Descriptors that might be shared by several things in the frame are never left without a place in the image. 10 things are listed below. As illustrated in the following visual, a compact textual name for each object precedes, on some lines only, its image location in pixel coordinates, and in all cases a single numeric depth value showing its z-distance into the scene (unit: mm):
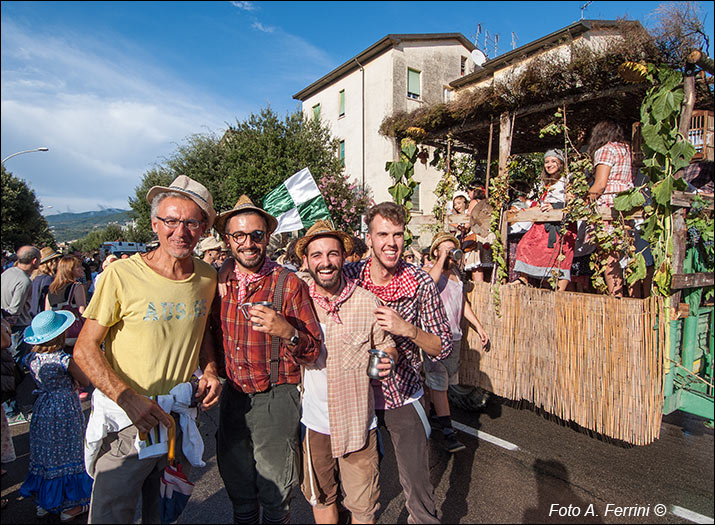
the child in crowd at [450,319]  3900
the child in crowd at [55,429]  3068
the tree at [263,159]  18031
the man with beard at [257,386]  2309
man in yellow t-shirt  2010
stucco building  19672
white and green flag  6941
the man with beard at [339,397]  2260
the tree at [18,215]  26828
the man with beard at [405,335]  2303
